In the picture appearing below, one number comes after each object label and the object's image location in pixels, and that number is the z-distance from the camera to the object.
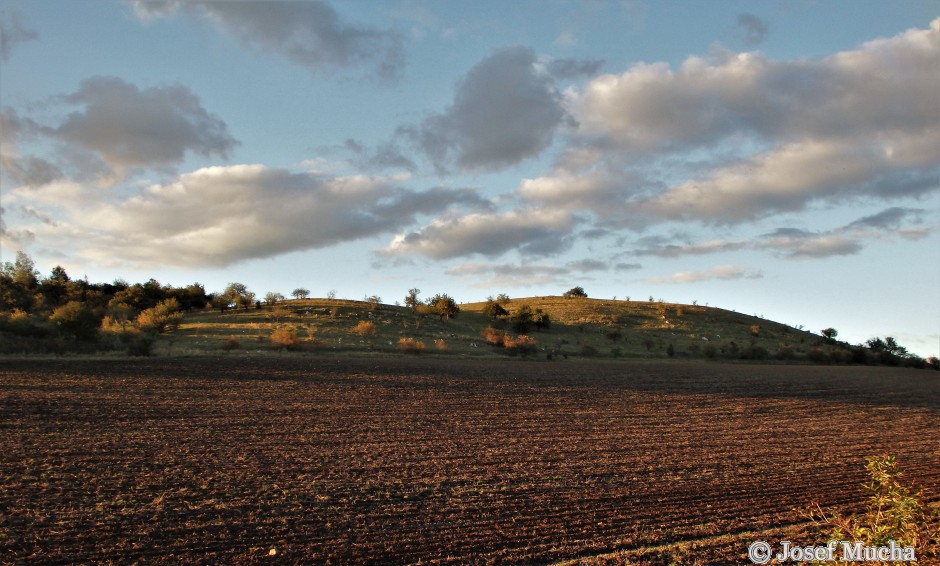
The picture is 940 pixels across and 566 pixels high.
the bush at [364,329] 60.62
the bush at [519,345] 58.47
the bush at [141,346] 39.56
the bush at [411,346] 52.25
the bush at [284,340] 48.16
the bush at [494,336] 62.38
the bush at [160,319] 52.25
